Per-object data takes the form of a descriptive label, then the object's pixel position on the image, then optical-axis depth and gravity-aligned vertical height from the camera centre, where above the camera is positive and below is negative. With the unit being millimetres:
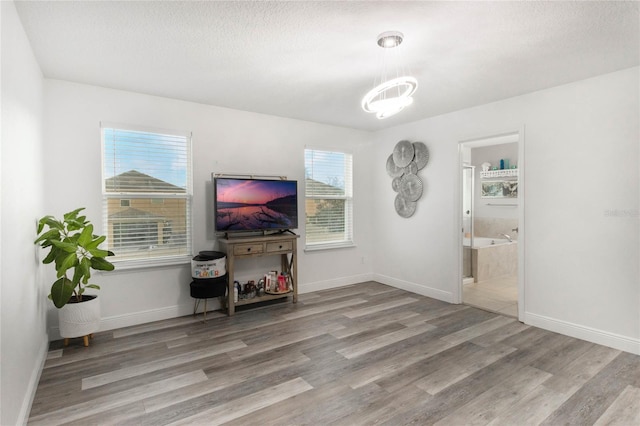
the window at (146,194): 3662 +192
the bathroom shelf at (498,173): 6438 +646
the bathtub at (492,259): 5691 -890
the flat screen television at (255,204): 4074 +70
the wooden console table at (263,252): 4023 -517
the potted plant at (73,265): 2770 -460
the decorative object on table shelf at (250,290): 4295 -1018
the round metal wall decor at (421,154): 4844 +761
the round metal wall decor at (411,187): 4945 +300
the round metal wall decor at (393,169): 5223 +596
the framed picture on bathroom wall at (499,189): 6566 +359
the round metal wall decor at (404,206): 5047 +27
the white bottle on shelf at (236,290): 4105 -994
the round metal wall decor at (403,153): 5016 +809
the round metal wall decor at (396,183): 5254 +382
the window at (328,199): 5117 +152
